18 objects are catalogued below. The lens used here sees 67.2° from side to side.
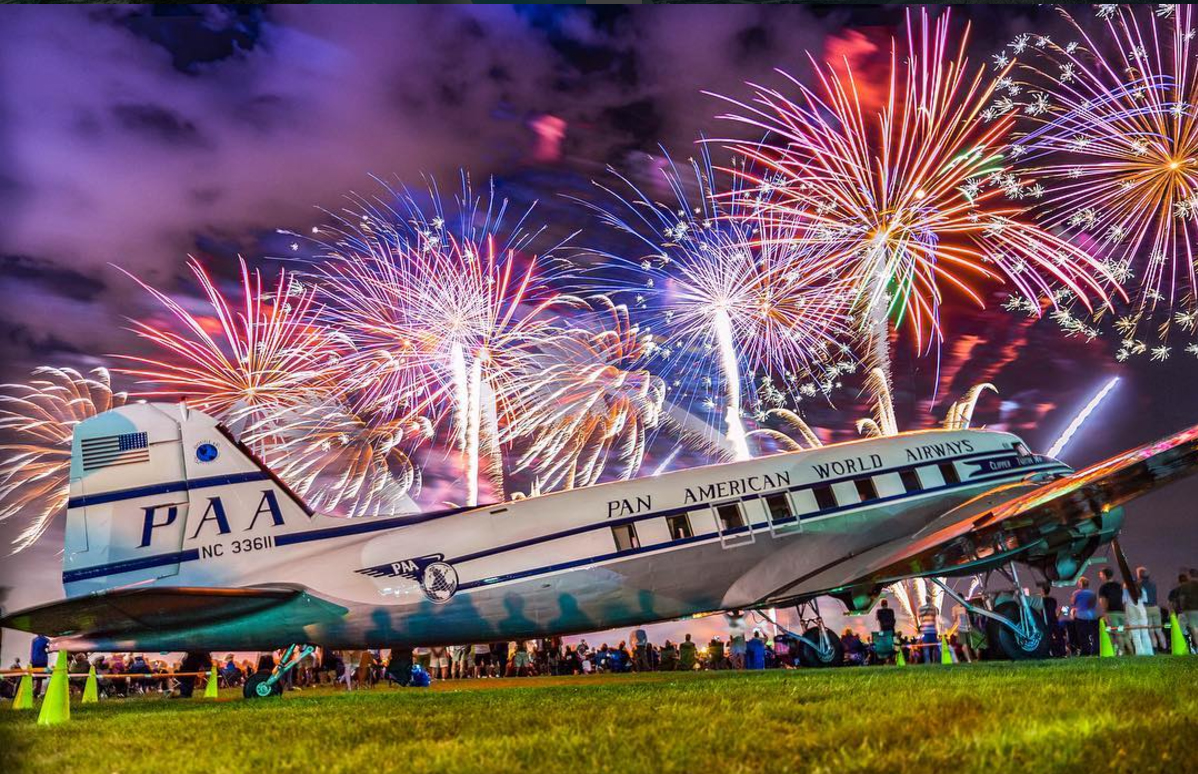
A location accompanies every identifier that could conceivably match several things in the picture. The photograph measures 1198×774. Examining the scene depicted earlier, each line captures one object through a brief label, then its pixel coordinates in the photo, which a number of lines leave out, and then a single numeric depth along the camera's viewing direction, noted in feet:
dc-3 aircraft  44.01
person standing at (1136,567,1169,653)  63.10
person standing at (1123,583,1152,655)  61.05
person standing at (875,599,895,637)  72.84
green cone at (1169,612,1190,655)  59.41
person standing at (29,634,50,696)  76.23
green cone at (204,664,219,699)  69.51
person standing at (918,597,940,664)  74.13
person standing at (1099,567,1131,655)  62.85
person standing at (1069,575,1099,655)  68.08
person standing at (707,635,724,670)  96.99
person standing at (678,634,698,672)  94.89
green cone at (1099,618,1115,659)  60.29
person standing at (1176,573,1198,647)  61.62
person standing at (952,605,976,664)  69.46
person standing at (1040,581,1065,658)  67.15
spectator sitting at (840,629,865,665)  81.00
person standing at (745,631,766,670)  82.33
